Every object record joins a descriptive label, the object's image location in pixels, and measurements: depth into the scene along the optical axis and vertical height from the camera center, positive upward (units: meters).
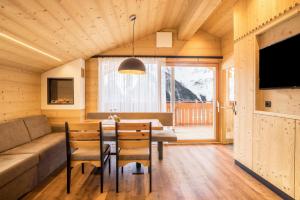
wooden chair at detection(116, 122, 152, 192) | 2.81 -0.55
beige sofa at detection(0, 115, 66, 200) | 2.43 -0.73
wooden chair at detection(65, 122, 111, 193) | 2.79 -0.56
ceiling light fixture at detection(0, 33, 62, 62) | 2.65 +0.80
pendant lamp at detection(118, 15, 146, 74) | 3.55 +0.56
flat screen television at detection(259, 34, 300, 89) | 2.61 +0.47
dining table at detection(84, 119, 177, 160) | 3.11 -0.51
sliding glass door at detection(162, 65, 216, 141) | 8.05 -0.05
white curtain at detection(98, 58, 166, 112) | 5.62 +0.29
